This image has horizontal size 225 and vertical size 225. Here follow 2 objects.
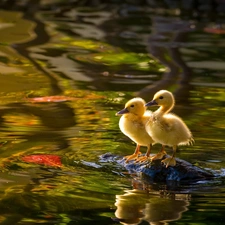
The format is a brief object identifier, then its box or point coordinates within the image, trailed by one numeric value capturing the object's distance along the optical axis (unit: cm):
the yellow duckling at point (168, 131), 1329
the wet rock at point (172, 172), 1329
